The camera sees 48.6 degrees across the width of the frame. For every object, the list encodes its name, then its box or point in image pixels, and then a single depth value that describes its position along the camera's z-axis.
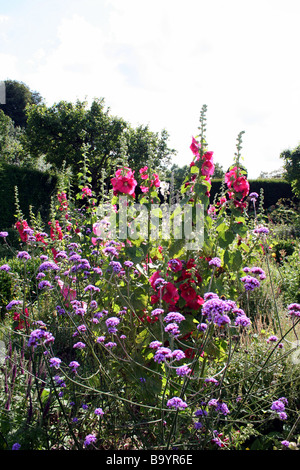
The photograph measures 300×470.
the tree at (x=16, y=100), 44.41
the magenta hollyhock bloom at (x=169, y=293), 2.14
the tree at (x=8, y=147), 22.06
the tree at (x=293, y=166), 14.37
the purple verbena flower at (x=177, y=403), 1.34
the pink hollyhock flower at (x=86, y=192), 4.45
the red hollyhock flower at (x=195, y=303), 2.27
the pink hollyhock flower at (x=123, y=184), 2.61
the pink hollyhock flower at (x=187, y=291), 2.25
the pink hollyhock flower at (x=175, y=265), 2.22
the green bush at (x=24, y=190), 12.13
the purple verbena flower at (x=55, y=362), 1.72
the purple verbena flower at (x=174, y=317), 1.64
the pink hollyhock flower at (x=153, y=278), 2.24
